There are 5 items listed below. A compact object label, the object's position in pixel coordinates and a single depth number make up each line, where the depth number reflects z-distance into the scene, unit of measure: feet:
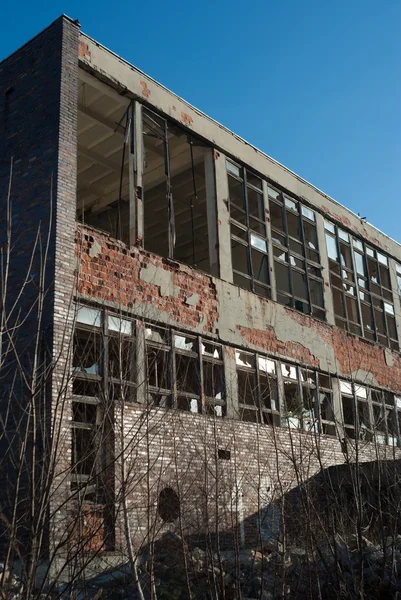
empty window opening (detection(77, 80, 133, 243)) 54.24
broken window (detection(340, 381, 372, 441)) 64.39
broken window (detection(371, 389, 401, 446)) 68.46
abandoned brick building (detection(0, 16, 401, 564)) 43.60
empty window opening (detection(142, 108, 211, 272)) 55.01
